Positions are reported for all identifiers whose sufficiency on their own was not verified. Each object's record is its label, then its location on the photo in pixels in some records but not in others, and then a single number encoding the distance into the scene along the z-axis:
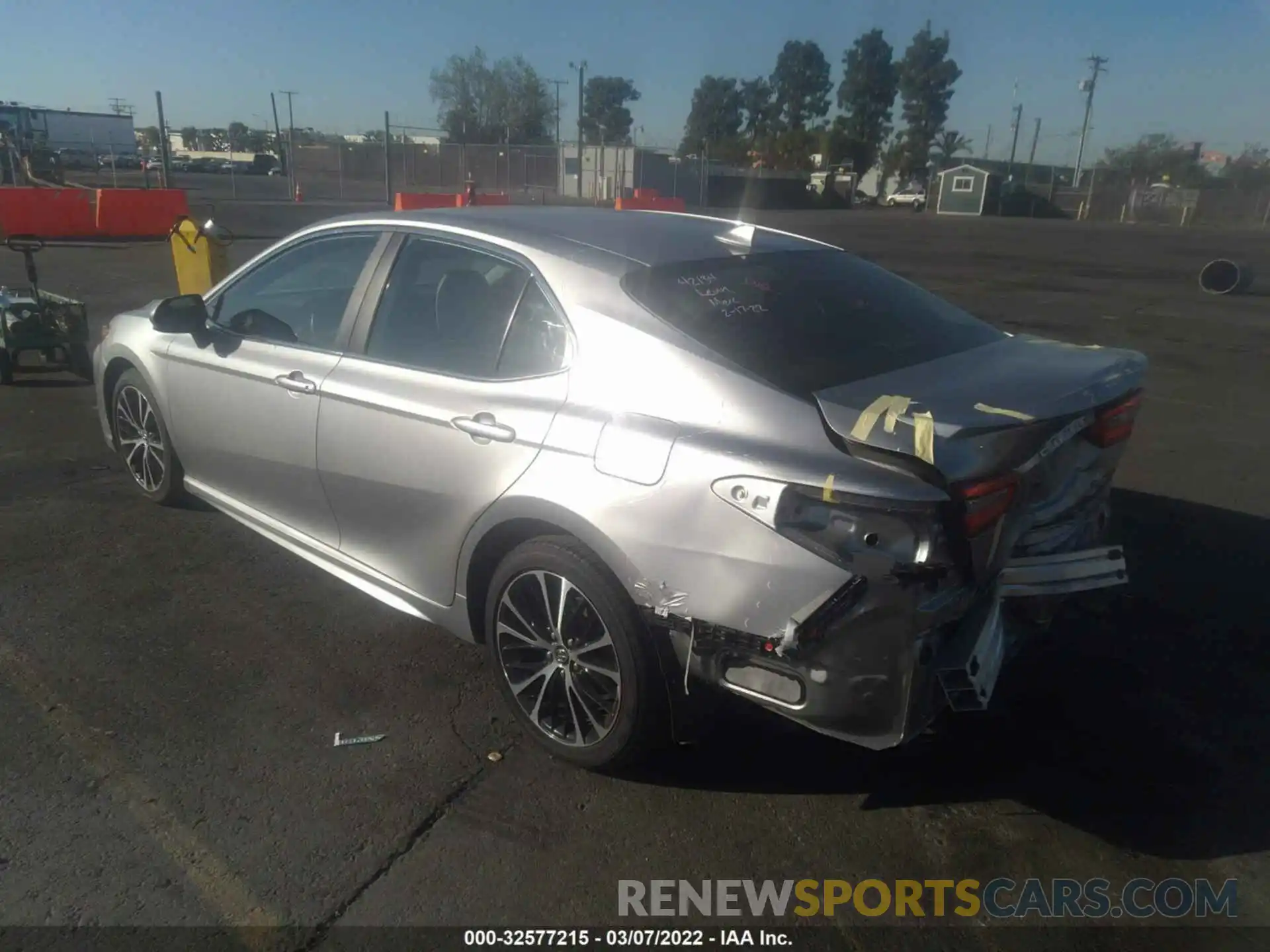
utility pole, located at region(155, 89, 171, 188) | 23.06
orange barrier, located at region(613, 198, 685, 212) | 24.67
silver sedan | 2.43
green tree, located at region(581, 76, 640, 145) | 111.62
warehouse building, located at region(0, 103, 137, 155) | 45.81
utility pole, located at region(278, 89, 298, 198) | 28.38
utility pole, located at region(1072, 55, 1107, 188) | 87.69
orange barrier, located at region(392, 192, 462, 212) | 20.78
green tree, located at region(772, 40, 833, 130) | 105.81
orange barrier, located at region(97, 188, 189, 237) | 19.02
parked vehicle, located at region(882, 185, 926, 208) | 69.56
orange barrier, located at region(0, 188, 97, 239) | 17.95
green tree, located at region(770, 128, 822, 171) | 86.50
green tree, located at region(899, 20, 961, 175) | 97.88
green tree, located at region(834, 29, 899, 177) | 99.00
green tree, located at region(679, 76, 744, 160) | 105.06
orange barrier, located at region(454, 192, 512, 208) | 23.00
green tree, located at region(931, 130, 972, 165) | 96.31
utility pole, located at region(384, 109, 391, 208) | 24.64
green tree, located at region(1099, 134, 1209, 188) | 72.03
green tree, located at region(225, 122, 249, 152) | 63.80
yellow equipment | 9.17
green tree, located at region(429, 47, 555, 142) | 81.38
